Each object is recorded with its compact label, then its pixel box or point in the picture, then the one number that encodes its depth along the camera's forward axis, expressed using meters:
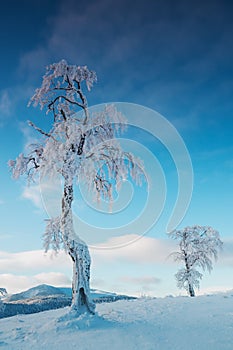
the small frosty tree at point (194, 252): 32.22
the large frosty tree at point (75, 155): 11.80
